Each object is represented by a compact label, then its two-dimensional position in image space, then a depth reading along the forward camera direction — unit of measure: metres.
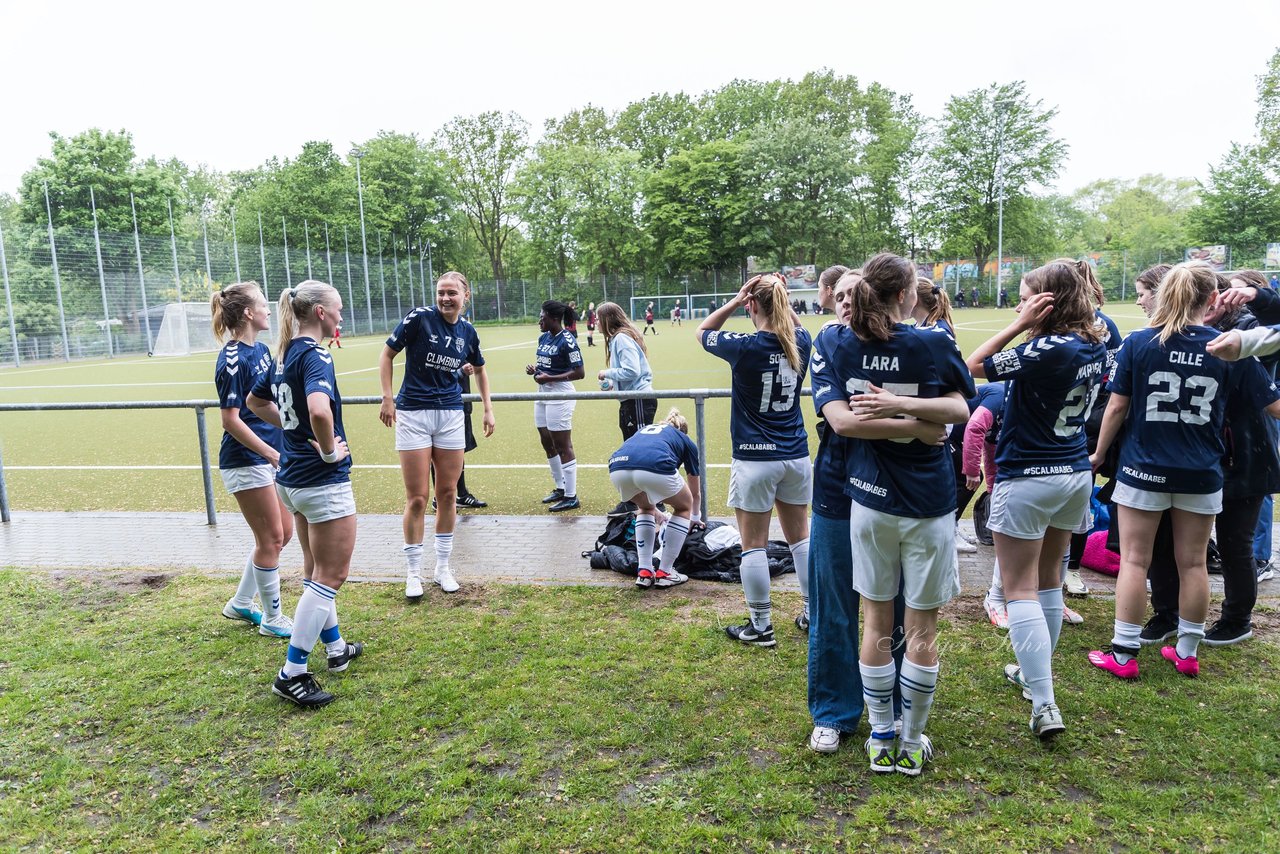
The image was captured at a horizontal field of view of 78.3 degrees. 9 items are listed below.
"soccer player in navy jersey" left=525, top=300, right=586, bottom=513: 7.96
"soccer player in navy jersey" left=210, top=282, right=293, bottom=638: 4.32
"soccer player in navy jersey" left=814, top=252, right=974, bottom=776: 2.83
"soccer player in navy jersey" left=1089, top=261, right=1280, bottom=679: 3.62
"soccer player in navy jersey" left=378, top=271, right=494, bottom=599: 5.30
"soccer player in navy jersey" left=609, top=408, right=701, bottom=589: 5.26
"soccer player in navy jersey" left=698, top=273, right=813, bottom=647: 4.12
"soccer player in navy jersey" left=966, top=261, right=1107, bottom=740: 3.28
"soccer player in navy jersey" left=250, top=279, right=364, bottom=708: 3.82
